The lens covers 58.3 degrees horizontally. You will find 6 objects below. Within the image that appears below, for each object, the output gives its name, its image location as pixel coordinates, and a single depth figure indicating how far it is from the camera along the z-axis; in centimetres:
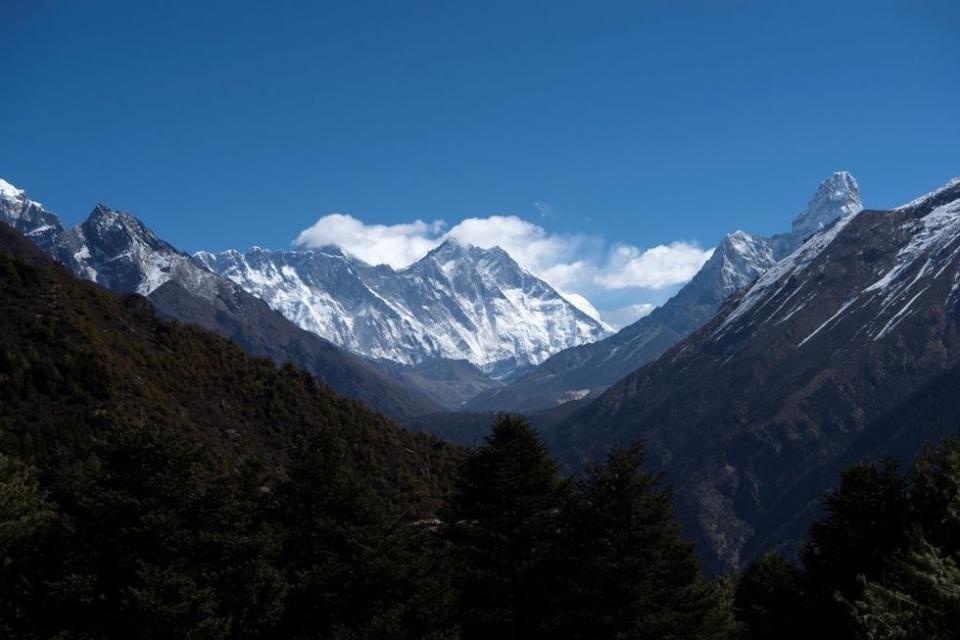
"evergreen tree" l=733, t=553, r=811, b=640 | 4884
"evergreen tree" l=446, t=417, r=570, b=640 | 4431
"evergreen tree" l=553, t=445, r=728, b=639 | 4028
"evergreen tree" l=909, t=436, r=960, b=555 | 3997
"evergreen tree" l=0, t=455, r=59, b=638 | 3731
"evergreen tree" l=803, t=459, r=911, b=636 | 4488
